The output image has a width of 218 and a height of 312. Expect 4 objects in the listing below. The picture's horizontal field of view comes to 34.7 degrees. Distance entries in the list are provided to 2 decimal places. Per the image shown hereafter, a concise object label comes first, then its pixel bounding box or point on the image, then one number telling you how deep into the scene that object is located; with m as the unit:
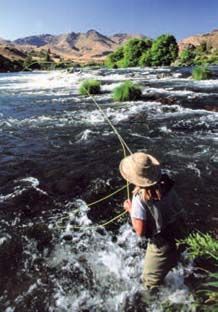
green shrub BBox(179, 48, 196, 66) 75.16
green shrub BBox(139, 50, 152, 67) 80.23
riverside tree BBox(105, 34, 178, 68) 80.81
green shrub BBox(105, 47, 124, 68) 89.75
